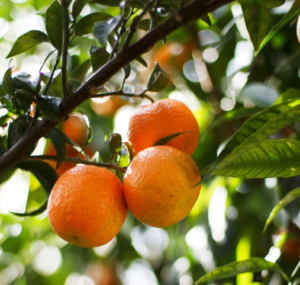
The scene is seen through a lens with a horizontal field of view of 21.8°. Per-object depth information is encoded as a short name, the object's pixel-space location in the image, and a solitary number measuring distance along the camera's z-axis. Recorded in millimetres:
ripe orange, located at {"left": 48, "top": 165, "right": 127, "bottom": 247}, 583
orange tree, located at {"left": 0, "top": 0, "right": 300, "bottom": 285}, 567
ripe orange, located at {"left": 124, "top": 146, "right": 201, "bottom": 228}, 581
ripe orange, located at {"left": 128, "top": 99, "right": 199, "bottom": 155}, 624
